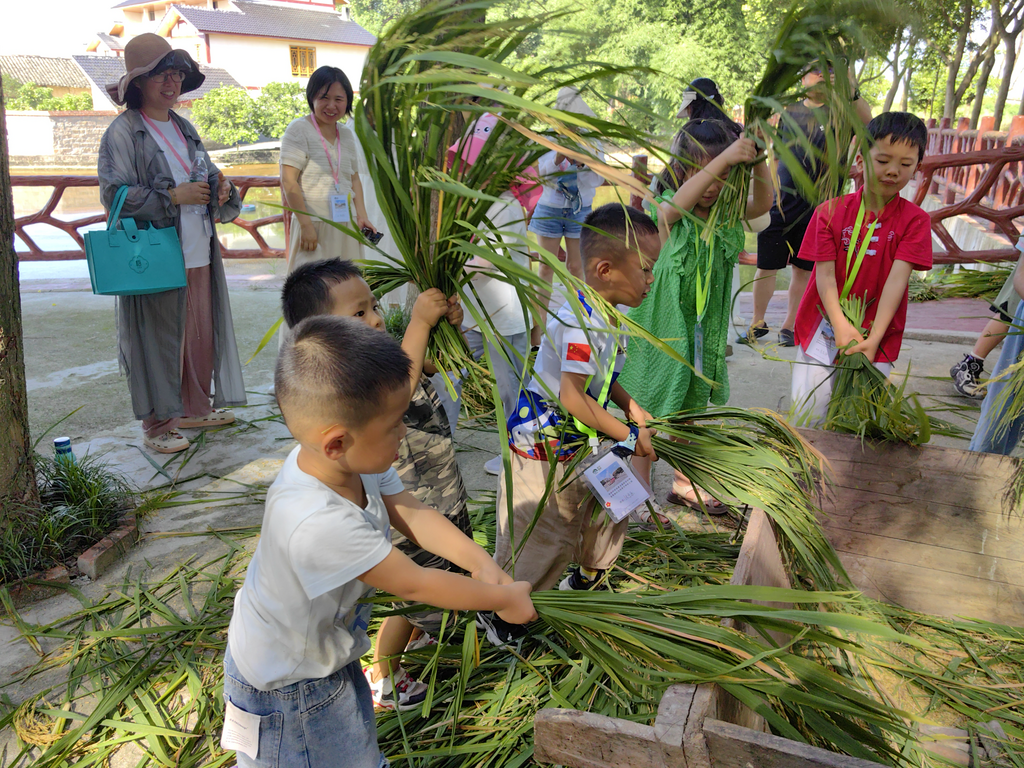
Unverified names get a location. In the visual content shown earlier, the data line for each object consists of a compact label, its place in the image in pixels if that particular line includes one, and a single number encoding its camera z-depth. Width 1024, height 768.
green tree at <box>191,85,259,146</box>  28.36
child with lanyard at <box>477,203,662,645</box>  2.15
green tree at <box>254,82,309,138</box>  29.44
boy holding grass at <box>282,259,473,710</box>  1.96
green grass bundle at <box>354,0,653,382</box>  1.44
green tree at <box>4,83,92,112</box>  37.09
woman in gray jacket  3.67
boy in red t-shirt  2.70
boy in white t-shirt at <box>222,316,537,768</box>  1.32
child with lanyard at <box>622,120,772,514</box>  2.93
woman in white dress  4.07
